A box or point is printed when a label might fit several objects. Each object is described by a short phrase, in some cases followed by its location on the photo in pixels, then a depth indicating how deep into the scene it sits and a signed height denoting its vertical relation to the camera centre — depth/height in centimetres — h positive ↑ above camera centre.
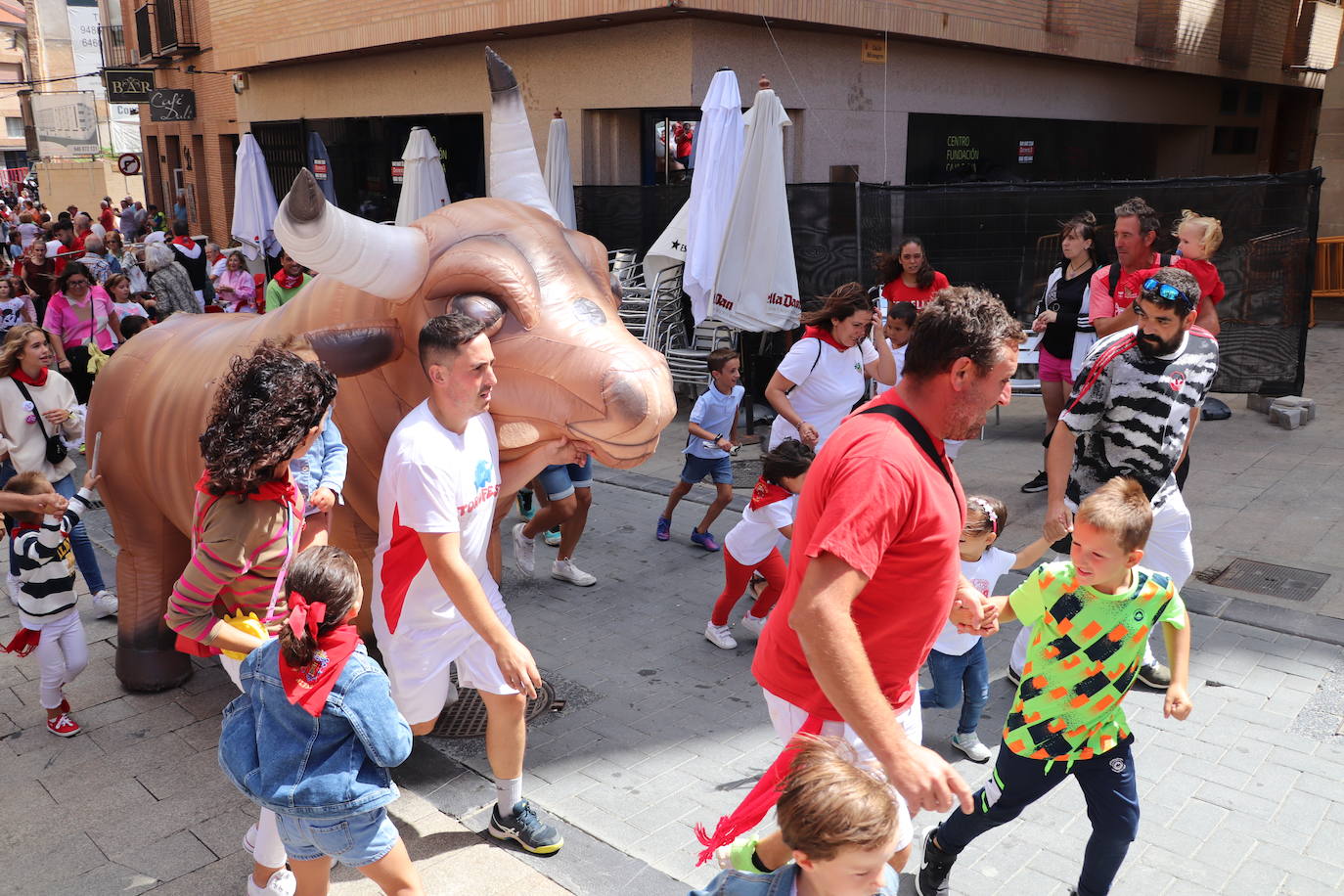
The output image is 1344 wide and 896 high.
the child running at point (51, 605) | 445 -181
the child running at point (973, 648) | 399 -177
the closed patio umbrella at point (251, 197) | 1350 -18
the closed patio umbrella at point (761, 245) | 866 -49
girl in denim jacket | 268 -144
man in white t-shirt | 317 -120
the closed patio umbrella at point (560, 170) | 1082 +15
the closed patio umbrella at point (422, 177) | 928 +6
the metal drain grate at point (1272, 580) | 590 -225
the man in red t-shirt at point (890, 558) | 224 -84
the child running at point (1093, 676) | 306 -145
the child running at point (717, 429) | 654 -152
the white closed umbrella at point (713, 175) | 884 +9
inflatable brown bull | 350 -59
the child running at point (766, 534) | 505 -172
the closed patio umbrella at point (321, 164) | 1373 +25
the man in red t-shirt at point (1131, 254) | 638 -40
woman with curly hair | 307 -100
